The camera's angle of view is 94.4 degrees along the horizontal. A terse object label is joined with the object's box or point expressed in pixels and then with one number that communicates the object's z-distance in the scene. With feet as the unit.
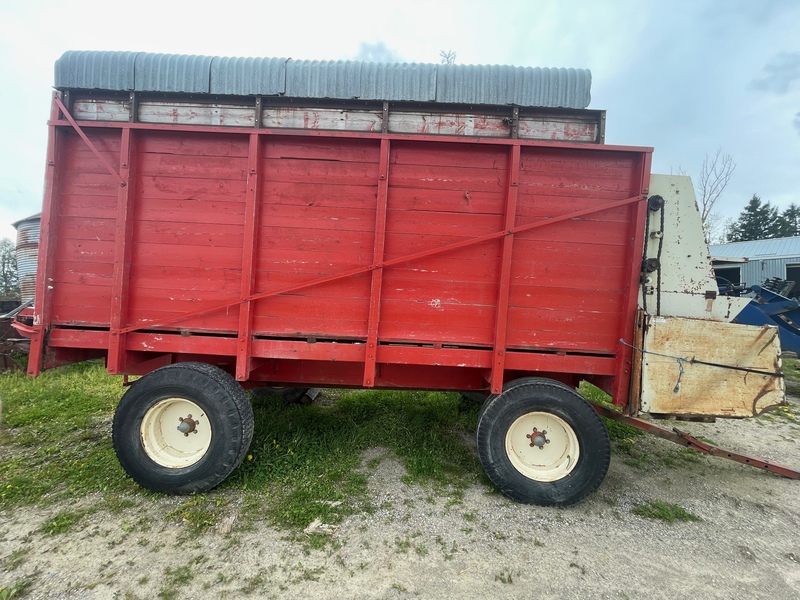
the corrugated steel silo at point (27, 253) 30.81
